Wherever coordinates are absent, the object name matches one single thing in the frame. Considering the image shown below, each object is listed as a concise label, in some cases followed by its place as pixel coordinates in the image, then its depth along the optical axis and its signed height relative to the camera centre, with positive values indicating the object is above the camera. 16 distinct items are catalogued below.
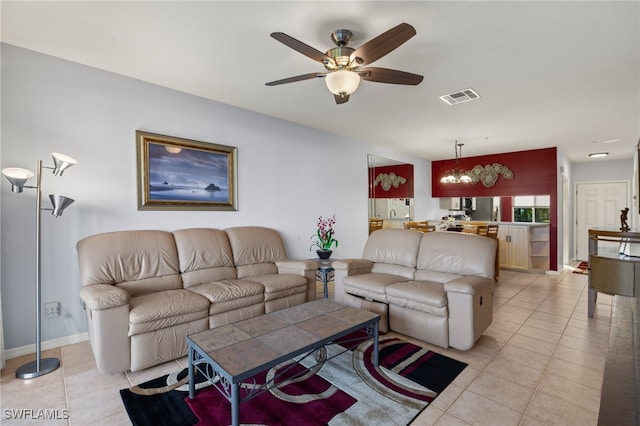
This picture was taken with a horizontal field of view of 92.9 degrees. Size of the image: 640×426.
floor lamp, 2.19 +0.05
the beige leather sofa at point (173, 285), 2.24 -0.71
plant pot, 4.25 -0.59
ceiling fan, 1.87 +1.04
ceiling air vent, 3.36 +1.30
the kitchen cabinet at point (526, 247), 6.07 -0.78
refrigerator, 7.13 -0.01
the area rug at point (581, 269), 6.14 -1.28
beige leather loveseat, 2.62 -0.73
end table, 3.75 -0.72
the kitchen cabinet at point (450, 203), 7.77 +0.18
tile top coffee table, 1.63 -0.82
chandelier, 6.21 +0.86
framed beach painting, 3.19 +0.44
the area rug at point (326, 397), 1.79 -1.21
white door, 7.14 +0.07
